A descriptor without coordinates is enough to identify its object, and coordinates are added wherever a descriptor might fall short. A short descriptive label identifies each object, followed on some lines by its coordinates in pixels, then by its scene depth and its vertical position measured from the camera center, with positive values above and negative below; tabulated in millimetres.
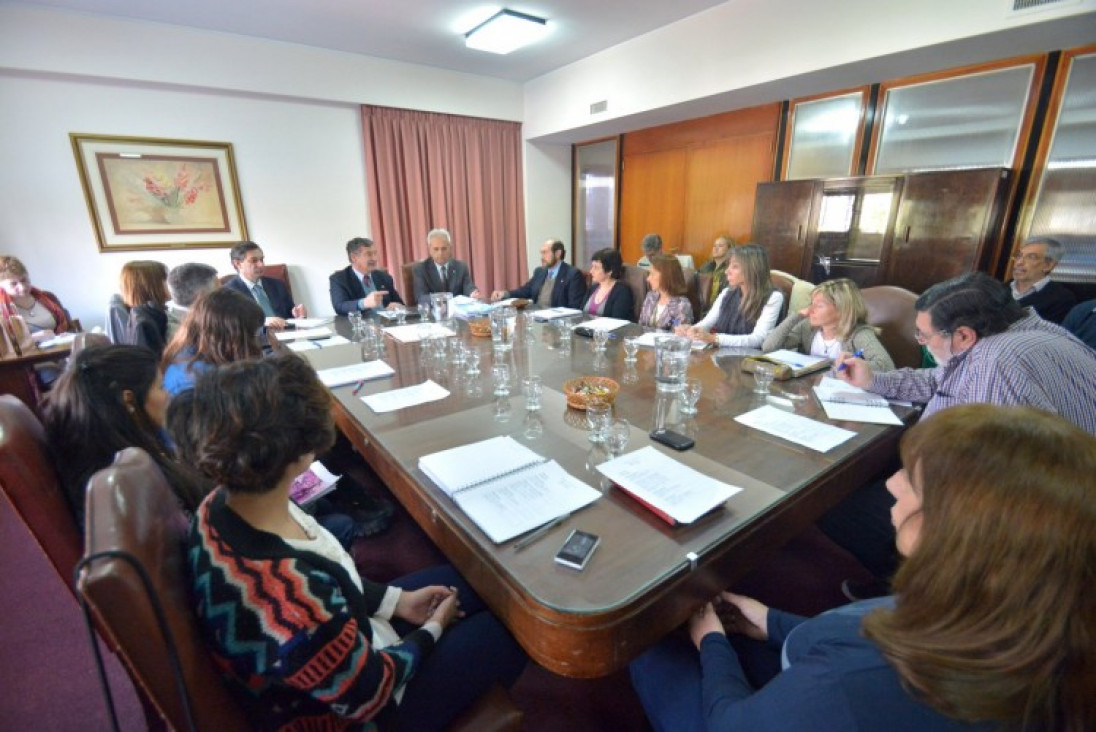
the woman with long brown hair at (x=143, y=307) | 2369 -383
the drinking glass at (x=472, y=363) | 1913 -524
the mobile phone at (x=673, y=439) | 1228 -536
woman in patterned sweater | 668 -523
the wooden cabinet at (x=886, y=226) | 3064 +43
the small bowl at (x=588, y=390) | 1469 -495
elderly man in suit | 4004 -323
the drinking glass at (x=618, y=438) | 1219 -528
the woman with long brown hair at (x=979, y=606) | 476 -392
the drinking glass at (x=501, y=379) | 1649 -522
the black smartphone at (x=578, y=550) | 825 -556
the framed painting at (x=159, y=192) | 3754 +363
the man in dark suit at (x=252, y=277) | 3195 -279
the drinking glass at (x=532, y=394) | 1507 -510
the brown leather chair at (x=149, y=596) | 523 -426
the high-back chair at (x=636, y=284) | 3424 -367
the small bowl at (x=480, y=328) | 2500 -492
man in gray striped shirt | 1316 -367
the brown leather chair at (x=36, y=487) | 780 -421
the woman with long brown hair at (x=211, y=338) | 1610 -345
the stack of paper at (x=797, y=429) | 1268 -550
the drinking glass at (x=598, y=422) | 1268 -500
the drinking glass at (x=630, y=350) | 2049 -511
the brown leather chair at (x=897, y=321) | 2205 -426
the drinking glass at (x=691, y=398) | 1481 -519
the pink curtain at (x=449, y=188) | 4918 +517
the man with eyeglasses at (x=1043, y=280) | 2838 -298
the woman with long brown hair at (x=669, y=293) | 2828 -359
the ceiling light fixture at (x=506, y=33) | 3643 +1619
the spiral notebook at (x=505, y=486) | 939 -549
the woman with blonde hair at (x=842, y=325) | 1947 -400
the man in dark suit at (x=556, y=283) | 3888 -405
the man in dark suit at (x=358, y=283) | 3502 -369
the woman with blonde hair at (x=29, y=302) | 3092 -439
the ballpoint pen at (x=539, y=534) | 880 -565
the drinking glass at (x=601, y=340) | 2166 -483
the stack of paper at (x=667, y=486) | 950 -542
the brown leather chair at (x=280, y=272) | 4438 -342
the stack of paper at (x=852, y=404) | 1428 -547
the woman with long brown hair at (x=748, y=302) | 2529 -377
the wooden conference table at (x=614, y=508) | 770 -570
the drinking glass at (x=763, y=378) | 1640 -497
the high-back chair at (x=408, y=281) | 4109 -397
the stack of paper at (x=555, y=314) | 3023 -518
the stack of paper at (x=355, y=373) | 1823 -544
